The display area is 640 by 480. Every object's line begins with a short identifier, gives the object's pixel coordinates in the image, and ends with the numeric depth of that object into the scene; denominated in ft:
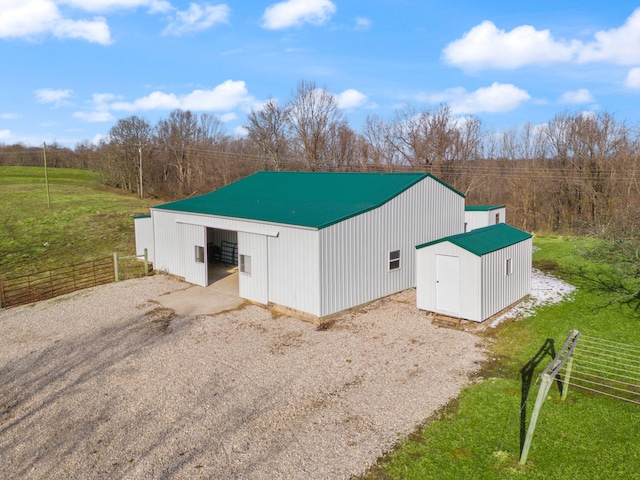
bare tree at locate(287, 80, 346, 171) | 146.20
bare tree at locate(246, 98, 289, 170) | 151.43
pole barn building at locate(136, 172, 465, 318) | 43.57
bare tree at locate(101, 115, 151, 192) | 164.76
